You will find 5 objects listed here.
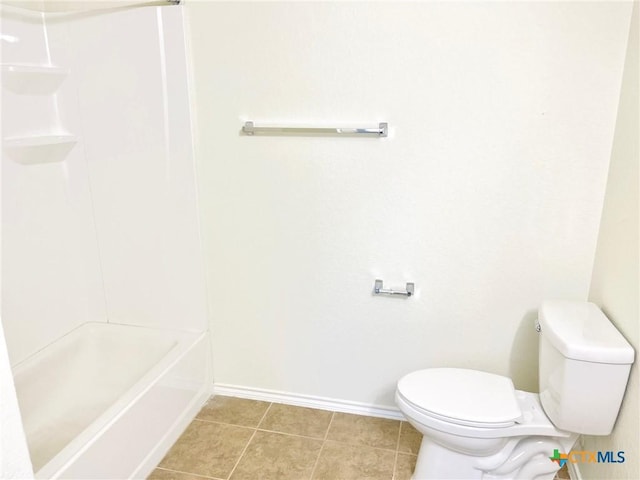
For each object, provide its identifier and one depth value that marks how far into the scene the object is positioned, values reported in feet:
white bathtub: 5.44
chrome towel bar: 6.13
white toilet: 5.01
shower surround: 6.38
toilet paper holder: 6.61
